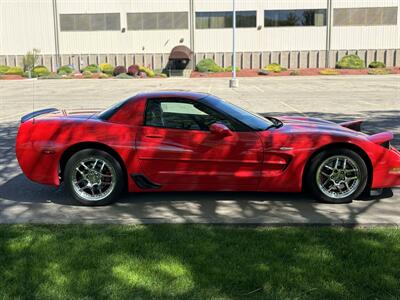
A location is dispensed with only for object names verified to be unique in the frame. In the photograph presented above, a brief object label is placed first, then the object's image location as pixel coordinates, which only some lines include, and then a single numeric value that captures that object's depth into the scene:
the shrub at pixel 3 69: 52.99
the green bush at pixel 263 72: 50.06
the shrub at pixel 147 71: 49.44
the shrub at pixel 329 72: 48.31
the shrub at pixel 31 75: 50.49
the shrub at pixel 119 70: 50.91
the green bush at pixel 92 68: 53.03
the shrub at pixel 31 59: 54.34
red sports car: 5.62
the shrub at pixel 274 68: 52.03
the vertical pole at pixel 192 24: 53.91
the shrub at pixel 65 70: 52.09
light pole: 31.02
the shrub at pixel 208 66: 52.19
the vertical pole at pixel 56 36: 54.91
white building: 53.59
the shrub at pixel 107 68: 52.59
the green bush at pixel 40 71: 51.05
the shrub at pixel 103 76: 48.17
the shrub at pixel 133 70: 49.09
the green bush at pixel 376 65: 53.12
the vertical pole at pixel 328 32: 53.09
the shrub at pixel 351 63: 52.53
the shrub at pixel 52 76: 47.69
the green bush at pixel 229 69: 52.79
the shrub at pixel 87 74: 49.22
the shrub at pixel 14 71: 52.40
